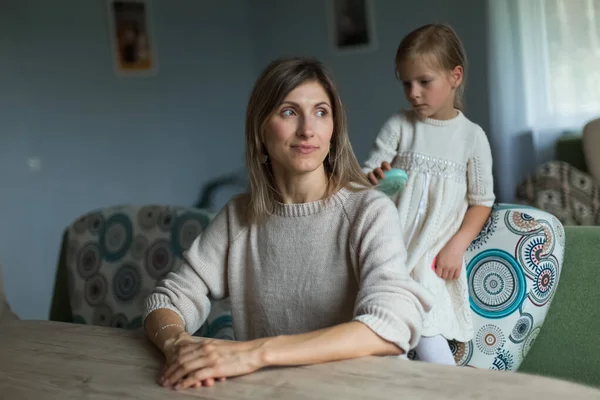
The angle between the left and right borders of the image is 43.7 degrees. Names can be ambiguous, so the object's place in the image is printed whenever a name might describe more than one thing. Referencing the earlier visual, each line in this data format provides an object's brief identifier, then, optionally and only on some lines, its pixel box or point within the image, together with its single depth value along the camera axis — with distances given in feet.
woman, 4.38
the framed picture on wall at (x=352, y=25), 15.29
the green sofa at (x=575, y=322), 5.44
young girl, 5.56
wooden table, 3.09
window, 12.63
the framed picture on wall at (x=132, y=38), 13.94
